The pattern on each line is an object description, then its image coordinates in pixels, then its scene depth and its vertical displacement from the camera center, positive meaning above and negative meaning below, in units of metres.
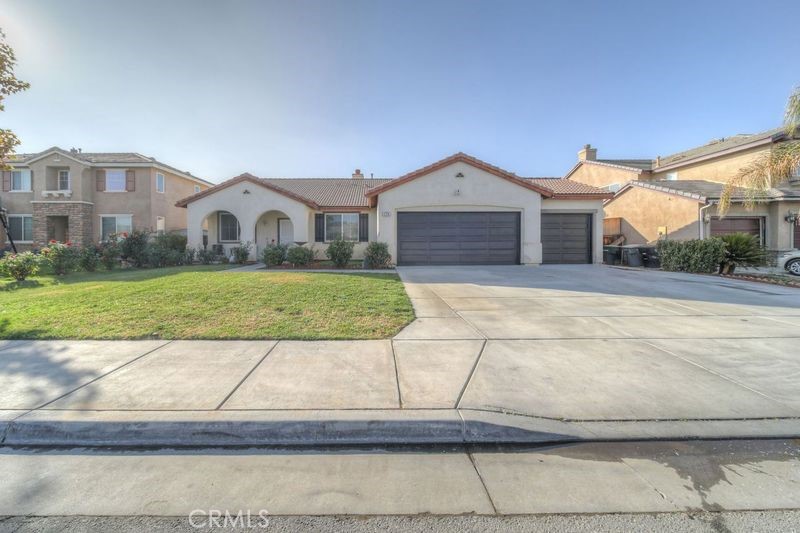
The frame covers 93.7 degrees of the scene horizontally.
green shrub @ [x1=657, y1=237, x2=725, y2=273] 14.15 +0.16
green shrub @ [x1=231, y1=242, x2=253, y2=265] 17.89 +0.40
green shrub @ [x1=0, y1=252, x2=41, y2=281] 12.84 -0.06
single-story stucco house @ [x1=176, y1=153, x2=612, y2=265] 17.12 +2.19
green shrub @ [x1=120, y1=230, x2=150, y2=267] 16.47 +0.64
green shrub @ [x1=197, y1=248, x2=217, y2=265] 18.11 +0.29
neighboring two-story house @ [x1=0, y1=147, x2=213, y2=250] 22.91 +4.16
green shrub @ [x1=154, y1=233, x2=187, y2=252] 18.30 +1.06
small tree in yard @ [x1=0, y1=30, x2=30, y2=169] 11.95 +5.92
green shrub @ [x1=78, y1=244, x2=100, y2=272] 14.82 +0.15
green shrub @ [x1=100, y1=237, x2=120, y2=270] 15.91 +0.37
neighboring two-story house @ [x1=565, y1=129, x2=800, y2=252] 18.36 +2.89
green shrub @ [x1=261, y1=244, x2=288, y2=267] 16.31 +0.29
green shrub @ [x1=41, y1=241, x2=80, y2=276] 14.14 +0.23
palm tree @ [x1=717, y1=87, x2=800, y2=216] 11.37 +3.13
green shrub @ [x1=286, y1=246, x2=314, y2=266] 16.17 +0.23
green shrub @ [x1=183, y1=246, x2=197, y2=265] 17.81 +0.32
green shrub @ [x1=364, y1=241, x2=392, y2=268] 16.30 +0.25
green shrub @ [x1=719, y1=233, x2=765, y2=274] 14.12 +0.20
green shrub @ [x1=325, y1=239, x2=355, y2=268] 16.22 +0.39
